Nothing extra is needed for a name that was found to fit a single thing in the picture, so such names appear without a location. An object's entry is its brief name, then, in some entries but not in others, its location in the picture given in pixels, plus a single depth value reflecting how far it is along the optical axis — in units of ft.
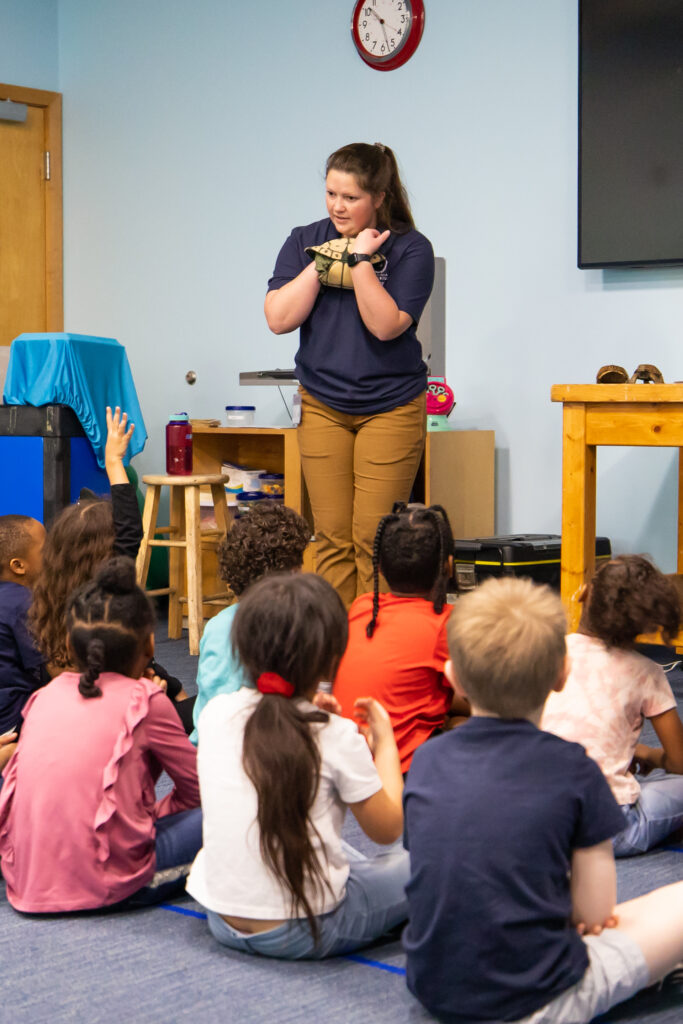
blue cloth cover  11.96
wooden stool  11.89
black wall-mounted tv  11.43
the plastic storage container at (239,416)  13.80
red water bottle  13.17
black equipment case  11.14
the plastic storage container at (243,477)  13.52
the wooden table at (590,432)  8.45
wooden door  16.75
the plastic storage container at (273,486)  13.43
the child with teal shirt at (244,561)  6.35
